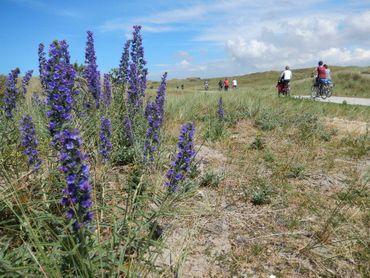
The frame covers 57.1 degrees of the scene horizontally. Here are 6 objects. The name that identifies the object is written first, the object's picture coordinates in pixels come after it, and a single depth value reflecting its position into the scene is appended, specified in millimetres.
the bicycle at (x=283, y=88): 17109
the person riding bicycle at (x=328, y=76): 17328
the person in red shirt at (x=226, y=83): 31967
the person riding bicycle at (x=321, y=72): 17109
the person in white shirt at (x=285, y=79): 16875
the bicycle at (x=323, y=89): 17422
